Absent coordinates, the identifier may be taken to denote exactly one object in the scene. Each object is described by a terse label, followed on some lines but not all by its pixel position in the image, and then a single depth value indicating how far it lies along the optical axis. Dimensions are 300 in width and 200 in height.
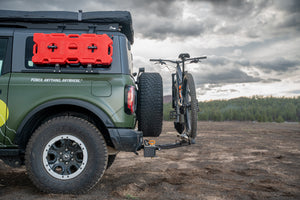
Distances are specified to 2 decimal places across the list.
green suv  3.29
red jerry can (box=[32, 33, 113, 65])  3.41
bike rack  3.84
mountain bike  4.81
